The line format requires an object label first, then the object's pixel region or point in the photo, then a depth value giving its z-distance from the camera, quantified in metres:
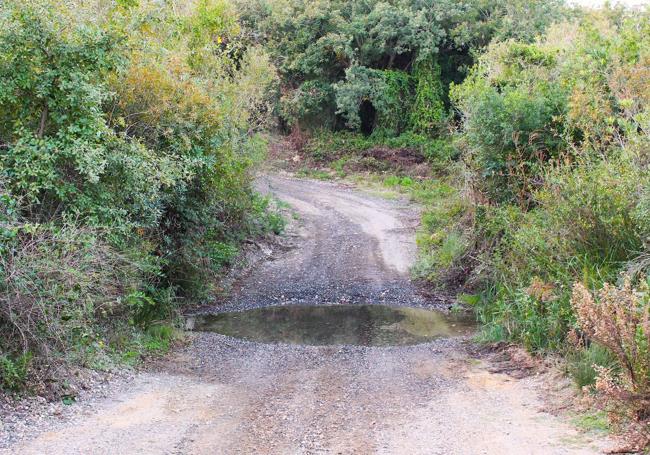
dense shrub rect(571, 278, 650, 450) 5.69
